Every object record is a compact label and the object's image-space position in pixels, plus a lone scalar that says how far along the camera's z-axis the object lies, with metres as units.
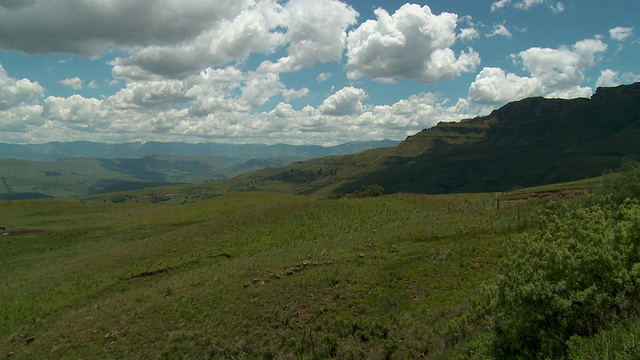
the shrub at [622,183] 29.63
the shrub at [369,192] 90.79
